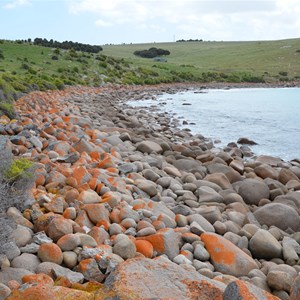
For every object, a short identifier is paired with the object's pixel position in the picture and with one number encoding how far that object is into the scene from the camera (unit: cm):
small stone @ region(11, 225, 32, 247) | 305
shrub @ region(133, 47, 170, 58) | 5760
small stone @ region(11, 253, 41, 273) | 277
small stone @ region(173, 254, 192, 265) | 332
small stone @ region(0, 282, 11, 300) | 233
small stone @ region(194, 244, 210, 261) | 356
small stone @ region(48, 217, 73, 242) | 322
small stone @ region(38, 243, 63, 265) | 291
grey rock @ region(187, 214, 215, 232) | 426
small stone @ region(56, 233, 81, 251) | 306
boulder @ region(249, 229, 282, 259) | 404
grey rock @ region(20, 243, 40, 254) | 296
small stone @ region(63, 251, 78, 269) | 292
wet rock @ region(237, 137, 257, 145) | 1145
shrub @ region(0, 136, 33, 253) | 294
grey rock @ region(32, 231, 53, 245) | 306
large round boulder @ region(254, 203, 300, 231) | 495
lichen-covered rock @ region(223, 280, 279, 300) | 220
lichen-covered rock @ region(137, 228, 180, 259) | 340
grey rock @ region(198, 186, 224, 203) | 542
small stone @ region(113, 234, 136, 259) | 313
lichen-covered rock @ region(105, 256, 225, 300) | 235
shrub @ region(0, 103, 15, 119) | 747
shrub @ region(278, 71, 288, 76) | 4233
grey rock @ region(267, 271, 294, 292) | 327
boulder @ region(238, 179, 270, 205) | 600
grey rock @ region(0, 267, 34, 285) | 257
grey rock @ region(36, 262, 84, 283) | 268
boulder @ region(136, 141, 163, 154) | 799
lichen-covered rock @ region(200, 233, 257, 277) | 355
